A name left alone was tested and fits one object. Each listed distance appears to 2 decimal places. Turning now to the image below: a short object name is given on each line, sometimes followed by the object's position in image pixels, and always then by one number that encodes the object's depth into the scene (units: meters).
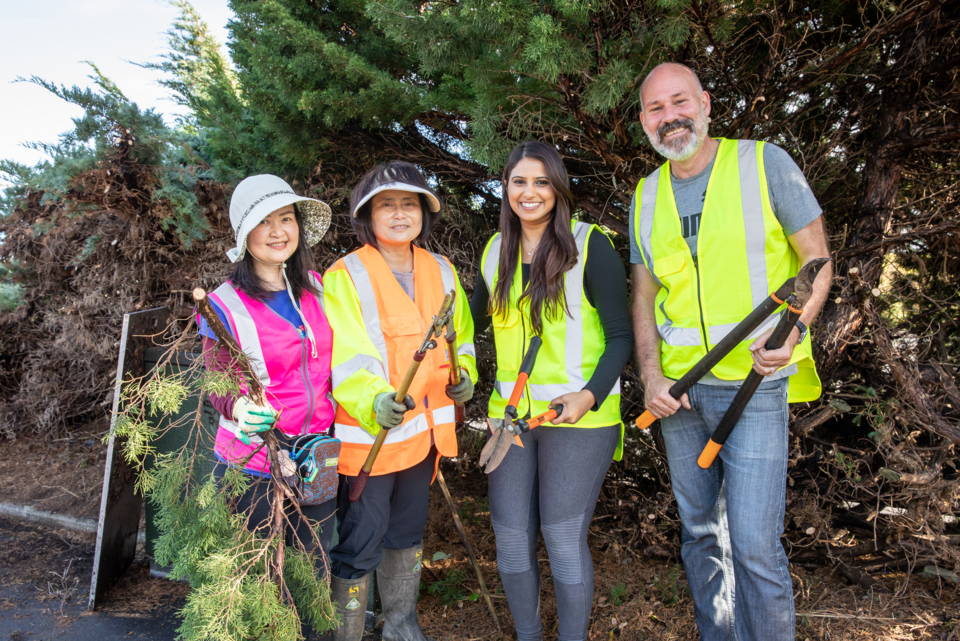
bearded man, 2.13
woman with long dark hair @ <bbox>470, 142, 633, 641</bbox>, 2.33
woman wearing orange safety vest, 2.43
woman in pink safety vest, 2.29
